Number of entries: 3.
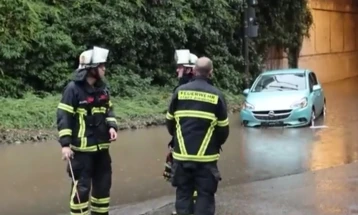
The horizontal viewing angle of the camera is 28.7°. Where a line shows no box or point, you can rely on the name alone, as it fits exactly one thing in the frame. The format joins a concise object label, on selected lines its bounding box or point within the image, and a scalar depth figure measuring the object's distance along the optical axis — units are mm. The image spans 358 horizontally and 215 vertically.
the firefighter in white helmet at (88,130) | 6660
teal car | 16266
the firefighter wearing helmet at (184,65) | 7959
